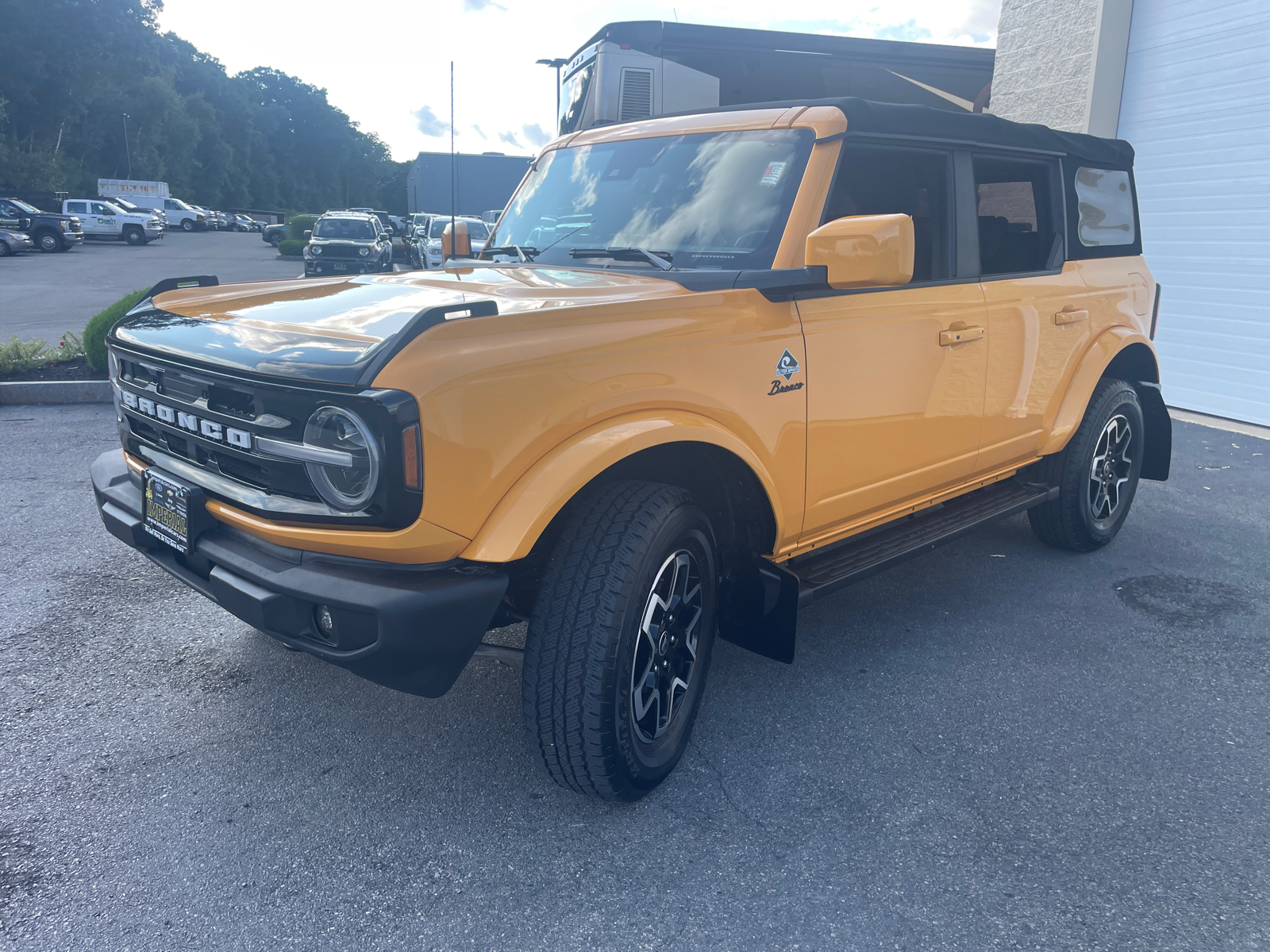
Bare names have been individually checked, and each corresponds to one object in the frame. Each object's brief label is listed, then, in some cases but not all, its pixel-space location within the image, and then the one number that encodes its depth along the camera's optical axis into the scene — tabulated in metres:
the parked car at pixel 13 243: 26.75
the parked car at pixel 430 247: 19.53
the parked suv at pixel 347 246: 21.50
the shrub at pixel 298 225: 38.34
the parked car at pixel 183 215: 51.44
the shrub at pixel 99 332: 7.87
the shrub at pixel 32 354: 8.34
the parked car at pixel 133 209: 38.38
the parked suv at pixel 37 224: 28.48
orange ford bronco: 2.13
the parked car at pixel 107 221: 35.88
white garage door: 8.10
